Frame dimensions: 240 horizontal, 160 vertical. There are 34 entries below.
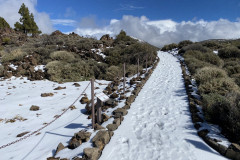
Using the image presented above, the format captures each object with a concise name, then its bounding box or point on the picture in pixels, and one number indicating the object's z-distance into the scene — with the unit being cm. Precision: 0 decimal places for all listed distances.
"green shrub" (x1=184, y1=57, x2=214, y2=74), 1108
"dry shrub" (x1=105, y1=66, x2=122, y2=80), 1109
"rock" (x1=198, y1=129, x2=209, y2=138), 369
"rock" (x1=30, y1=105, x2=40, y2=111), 633
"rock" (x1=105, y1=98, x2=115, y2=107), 602
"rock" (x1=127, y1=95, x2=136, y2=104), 615
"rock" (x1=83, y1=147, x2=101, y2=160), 302
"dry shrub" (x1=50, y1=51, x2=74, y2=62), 1341
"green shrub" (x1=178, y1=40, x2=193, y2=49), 3224
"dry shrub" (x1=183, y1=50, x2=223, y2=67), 1453
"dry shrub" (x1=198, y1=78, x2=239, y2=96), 597
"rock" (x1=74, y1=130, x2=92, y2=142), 371
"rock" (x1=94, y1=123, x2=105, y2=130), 420
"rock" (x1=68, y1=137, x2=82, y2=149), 354
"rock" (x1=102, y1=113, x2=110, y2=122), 483
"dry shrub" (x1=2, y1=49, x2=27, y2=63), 1328
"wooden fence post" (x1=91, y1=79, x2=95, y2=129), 398
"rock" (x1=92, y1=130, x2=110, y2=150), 345
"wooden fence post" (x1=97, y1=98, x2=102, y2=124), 425
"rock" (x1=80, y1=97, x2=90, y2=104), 689
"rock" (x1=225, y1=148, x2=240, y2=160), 293
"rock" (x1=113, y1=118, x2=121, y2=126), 445
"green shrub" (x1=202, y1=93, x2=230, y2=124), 407
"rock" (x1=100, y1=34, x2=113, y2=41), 2620
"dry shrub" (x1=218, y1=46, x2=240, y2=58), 1700
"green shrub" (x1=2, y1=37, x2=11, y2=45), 2134
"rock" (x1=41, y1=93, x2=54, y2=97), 783
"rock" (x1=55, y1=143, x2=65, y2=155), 350
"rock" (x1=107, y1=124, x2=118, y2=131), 419
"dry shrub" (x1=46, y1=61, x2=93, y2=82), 1092
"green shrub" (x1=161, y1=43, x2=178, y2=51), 3519
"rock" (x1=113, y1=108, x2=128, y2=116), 505
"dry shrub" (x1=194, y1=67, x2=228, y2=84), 752
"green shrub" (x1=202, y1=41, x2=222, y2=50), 2441
